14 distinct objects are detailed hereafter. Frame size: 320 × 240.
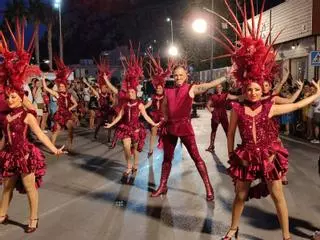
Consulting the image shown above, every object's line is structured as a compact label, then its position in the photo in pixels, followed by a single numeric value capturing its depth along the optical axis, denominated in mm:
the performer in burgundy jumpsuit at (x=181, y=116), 4203
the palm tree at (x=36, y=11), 29551
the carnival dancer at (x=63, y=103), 6794
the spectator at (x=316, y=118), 7768
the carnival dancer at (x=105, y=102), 8751
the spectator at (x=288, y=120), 9124
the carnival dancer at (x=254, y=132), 2935
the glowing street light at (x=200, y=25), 11746
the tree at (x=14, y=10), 28989
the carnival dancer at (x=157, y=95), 6831
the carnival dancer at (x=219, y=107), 6699
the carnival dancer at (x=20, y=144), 3350
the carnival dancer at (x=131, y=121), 5073
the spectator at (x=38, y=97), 9114
